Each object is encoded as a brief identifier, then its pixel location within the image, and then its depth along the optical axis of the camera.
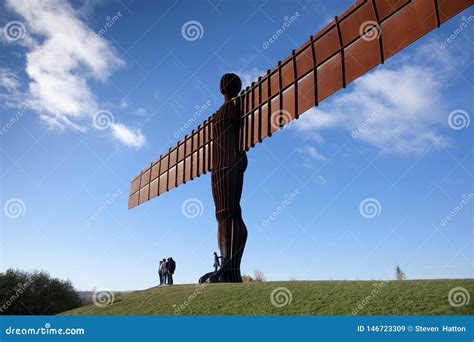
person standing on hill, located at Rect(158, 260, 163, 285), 18.11
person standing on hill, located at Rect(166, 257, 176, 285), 17.72
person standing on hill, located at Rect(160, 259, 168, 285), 17.92
